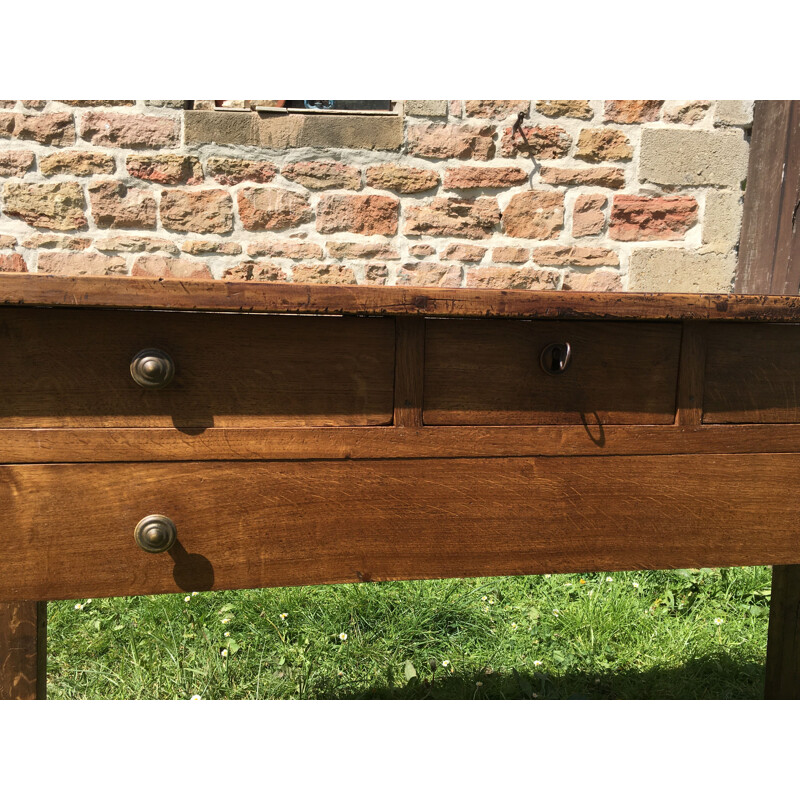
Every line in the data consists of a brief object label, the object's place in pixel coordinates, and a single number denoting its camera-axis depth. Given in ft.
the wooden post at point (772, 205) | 8.21
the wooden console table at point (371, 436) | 2.94
